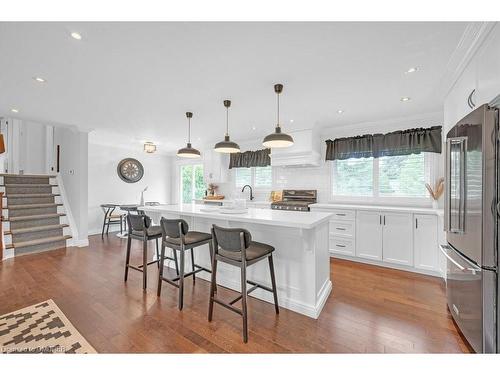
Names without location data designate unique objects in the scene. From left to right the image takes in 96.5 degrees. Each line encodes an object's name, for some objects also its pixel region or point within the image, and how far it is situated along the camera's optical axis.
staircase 4.11
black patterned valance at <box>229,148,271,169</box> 5.21
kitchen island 2.12
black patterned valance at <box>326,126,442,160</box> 3.54
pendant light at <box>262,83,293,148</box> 2.46
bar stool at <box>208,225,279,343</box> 1.81
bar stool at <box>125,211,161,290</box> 2.63
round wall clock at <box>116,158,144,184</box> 6.41
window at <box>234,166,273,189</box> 5.46
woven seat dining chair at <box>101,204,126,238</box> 5.53
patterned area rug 1.69
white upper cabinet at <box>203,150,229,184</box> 5.95
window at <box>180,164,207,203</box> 7.37
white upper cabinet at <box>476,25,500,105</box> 1.61
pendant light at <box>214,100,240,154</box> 2.89
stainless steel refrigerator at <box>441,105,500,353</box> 1.47
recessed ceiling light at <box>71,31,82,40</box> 1.74
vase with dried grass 3.43
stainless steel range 4.23
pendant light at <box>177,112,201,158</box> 3.29
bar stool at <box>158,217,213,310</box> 2.25
